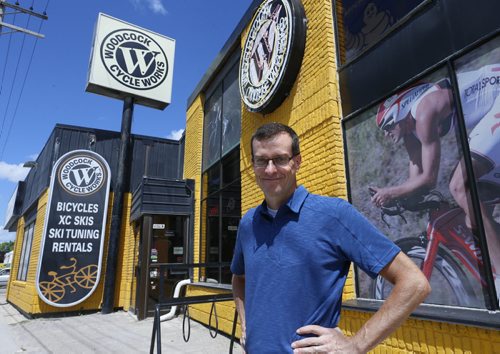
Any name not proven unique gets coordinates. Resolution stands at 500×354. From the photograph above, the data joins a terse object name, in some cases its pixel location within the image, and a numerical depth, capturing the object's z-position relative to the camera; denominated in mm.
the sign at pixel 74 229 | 10148
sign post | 11289
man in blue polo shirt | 1208
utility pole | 13672
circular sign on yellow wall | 5324
